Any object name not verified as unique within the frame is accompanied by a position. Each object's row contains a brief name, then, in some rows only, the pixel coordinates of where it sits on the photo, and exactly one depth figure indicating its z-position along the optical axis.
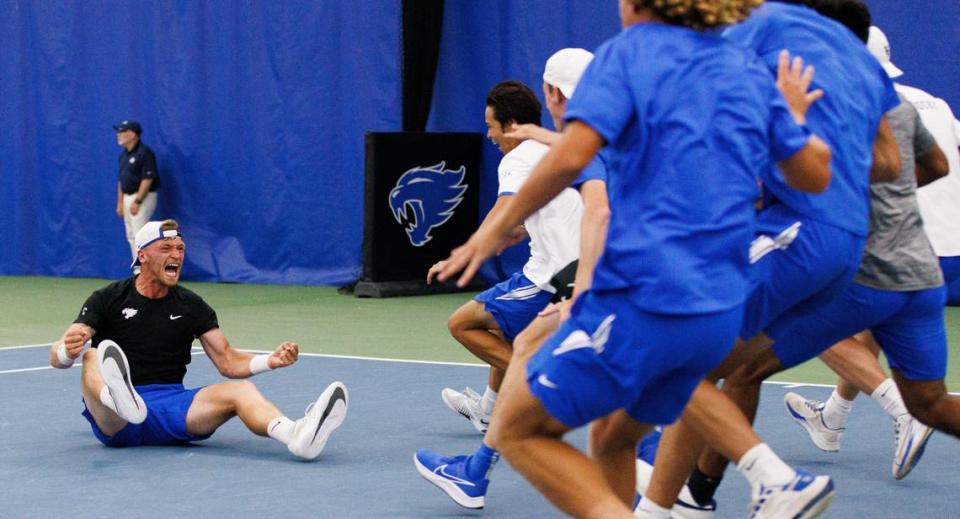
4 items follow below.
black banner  25.46
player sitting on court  10.95
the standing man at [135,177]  29.49
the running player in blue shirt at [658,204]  6.05
